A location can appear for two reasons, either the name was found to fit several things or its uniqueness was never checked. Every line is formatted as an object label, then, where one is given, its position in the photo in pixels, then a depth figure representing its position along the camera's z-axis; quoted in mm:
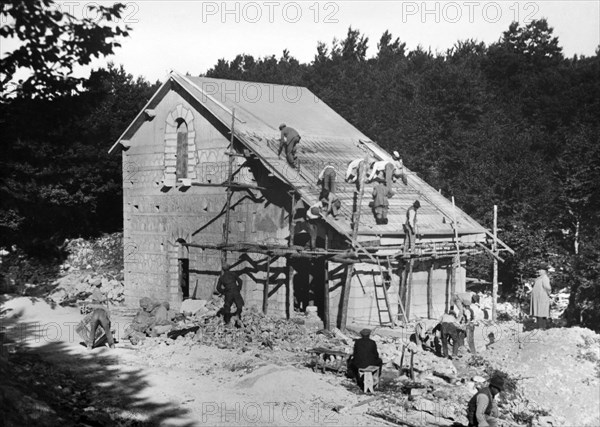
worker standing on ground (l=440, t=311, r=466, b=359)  16656
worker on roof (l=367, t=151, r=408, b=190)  21891
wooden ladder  20047
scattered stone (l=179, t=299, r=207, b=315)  21781
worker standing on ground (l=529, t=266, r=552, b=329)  18422
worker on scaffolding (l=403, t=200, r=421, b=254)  20303
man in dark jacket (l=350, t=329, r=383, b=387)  13852
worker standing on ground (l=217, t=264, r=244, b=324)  19000
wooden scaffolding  18984
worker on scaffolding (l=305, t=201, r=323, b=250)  19312
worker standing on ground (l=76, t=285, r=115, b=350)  17250
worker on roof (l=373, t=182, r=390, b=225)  20453
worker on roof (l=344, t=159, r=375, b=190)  21797
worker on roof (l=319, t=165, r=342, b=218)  19516
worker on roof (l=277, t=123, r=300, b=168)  21453
